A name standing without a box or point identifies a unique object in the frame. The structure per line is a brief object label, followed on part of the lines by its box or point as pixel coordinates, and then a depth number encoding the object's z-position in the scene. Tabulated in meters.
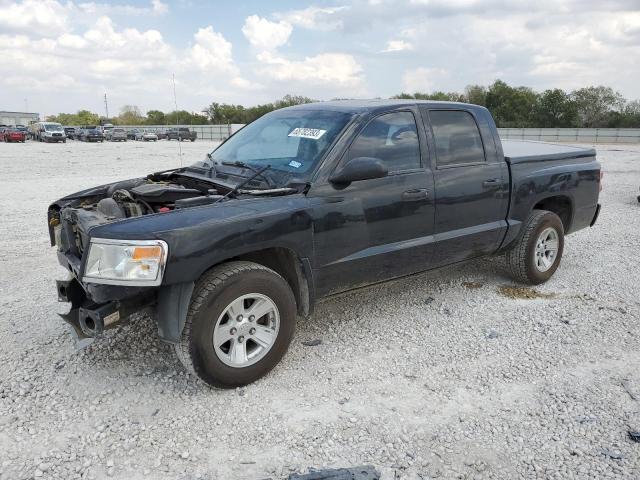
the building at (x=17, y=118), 107.81
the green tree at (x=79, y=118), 117.29
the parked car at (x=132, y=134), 55.07
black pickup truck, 3.19
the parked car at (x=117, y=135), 49.91
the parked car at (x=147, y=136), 50.71
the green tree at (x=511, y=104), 60.91
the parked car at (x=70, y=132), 53.95
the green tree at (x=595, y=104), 58.22
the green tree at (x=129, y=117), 105.31
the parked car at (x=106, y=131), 51.50
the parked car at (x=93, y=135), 46.06
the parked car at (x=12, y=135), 41.94
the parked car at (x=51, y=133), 43.12
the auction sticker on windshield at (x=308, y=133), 4.03
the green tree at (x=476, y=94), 64.43
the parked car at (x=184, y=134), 51.51
